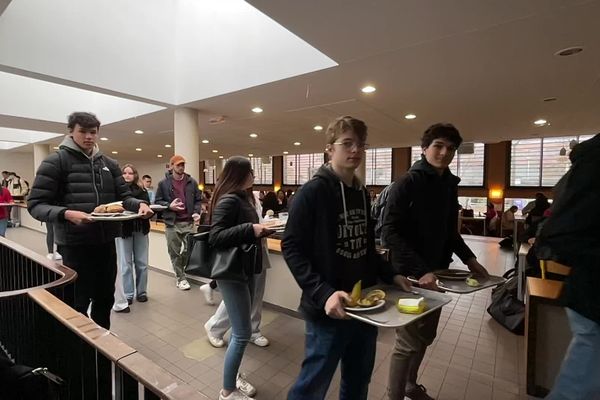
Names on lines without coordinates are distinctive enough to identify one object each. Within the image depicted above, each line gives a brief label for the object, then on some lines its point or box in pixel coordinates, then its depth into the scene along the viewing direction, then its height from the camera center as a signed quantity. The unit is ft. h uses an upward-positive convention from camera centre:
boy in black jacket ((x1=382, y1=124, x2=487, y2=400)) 5.24 -0.63
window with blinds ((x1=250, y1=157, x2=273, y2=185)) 60.93 +2.77
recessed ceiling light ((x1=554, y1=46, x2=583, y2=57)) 8.83 +3.83
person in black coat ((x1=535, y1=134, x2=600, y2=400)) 4.19 -0.92
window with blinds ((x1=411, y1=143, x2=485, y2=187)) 43.52 +2.87
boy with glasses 3.97 -0.83
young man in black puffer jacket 6.23 -0.39
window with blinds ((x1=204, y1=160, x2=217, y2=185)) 66.82 +2.40
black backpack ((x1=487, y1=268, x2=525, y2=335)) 9.85 -3.92
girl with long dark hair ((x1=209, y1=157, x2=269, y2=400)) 5.90 -1.03
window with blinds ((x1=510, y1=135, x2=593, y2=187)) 39.29 +3.22
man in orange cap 12.35 -0.64
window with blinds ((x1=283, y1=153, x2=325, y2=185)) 54.95 +3.78
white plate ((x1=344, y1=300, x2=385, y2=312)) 3.49 -1.32
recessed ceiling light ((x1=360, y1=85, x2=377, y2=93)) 12.63 +3.94
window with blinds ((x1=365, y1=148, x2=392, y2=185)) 49.39 +3.23
